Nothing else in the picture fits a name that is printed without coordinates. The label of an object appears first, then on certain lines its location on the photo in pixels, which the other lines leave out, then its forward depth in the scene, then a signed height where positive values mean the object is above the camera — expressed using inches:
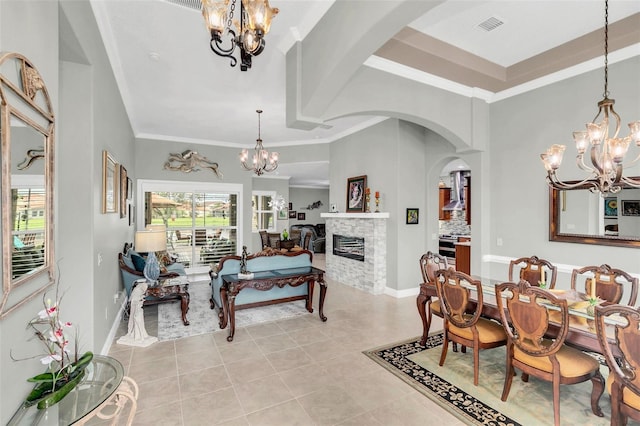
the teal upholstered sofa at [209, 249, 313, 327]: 167.3 -32.6
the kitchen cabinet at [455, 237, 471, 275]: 266.7 -38.0
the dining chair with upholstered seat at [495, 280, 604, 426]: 85.2 -40.3
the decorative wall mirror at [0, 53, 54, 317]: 43.2 +5.1
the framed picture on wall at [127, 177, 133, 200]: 212.5 +17.7
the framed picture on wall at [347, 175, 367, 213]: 251.1 +16.5
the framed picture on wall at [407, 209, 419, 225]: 226.2 -2.1
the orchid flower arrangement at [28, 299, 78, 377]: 51.1 -20.4
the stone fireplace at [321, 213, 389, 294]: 230.7 -29.8
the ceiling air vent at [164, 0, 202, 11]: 103.3 +71.7
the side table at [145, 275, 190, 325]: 160.9 -41.7
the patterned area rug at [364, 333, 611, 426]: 91.4 -60.6
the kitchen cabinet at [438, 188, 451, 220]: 411.3 +16.6
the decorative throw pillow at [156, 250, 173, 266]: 228.2 -35.4
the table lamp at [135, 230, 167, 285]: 173.2 -16.5
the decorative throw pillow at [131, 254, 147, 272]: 183.8 -29.8
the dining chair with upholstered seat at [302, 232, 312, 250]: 320.8 -30.4
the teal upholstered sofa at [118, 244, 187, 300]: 165.0 -31.8
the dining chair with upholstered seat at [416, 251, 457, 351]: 134.4 -33.9
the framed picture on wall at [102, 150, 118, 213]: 121.5 +12.6
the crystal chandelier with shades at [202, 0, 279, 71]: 73.5 +46.8
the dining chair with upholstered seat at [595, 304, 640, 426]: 67.7 -34.4
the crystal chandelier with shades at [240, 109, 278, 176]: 228.8 +41.8
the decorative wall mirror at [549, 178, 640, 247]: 135.6 -1.9
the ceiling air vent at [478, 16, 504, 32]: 126.4 +79.7
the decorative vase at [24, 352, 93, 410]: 47.2 -28.6
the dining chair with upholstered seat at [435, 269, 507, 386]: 108.0 -39.2
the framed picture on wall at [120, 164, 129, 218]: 171.2 +12.6
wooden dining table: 84.2 -33.2
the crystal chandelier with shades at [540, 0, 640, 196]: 93.1 +19.6
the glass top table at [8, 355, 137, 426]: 46.2 -32.0
